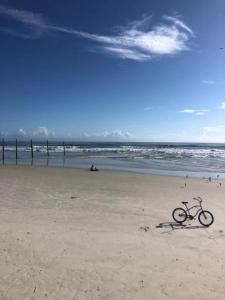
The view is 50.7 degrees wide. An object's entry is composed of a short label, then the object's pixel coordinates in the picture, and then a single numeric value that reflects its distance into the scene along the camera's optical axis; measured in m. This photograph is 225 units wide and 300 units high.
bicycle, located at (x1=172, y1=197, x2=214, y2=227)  8.01
